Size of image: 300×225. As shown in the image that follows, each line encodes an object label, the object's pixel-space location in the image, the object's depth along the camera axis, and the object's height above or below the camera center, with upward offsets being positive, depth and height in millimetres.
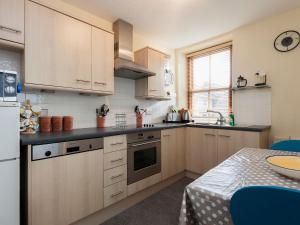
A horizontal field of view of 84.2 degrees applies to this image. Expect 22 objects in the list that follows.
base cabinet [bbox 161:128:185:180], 2479 -637
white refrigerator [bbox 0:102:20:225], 1132 -365
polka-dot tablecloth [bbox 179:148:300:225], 669 -337
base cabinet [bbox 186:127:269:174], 2208 -478
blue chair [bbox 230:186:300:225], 493 -301
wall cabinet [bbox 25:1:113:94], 1556 +623
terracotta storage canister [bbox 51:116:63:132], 1845 -128
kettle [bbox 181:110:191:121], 3289 -69
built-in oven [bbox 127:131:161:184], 2014 -573
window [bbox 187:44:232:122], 3160 +603
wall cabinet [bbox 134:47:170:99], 2678 +629
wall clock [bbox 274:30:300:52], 2248 +988
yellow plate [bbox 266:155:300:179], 779 -295
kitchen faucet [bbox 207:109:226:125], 2852 -162
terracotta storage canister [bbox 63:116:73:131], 1938 -124
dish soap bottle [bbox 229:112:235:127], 2671 -138
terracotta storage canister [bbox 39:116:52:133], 1762 -123
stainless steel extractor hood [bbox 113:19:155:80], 2314 +907
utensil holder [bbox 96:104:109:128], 2321 -35
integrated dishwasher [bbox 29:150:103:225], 1310 -675
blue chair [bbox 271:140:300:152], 1434 -304
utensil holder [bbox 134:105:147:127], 2816 -76
